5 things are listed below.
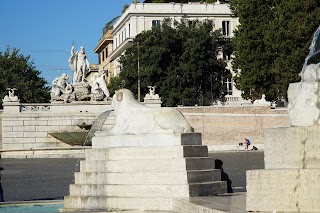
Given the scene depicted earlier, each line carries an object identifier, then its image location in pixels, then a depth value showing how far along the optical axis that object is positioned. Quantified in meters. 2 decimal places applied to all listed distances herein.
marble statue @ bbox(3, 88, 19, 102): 48.69
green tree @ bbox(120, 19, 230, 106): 59.28
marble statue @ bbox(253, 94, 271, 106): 50.00
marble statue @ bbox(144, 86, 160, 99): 48.83
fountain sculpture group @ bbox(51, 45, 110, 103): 49.09
